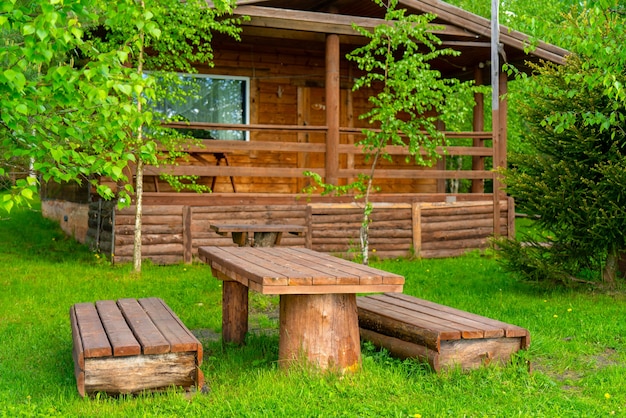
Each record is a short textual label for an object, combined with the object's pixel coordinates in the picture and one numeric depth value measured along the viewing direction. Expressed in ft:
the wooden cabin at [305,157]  43.19
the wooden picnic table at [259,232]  32.58
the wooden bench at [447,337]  18.37
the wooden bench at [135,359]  16.65
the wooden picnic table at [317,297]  16.96
